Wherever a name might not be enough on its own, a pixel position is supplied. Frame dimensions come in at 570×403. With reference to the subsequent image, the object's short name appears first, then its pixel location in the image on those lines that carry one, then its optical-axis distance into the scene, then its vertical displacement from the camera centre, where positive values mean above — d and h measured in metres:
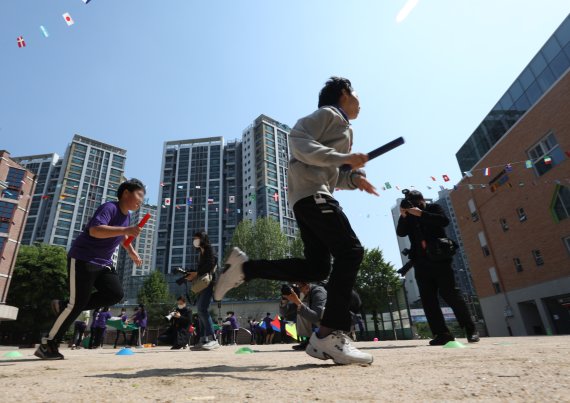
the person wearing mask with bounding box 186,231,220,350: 5.72 +0.84
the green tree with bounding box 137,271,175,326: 44.47 +6.73
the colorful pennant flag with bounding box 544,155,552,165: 20.84 +9.41
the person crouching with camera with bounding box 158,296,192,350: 9.27 +0.46
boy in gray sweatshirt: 2.22 +0.72
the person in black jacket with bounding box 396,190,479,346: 4.48 +0.77
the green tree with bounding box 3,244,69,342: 33.92 +6.68
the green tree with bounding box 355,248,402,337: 36.50 +5.05
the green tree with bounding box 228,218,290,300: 46.44 +12.76
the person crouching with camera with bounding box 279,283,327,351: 5.44 +0.49
